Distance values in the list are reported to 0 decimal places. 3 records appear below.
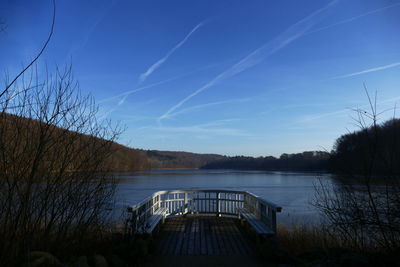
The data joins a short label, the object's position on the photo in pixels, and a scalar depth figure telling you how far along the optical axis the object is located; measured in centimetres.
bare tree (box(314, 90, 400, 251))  409
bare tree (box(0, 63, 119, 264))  311
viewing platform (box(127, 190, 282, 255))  545
